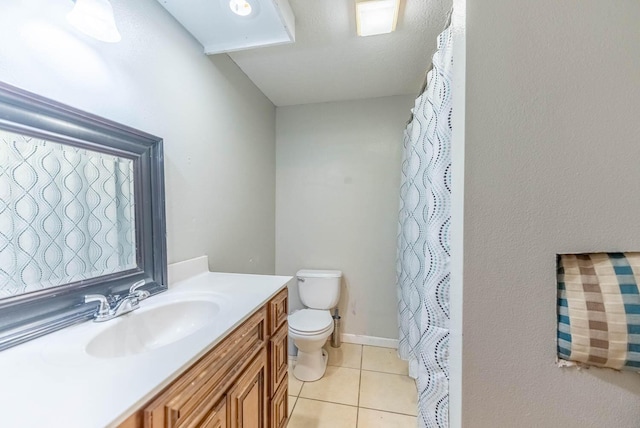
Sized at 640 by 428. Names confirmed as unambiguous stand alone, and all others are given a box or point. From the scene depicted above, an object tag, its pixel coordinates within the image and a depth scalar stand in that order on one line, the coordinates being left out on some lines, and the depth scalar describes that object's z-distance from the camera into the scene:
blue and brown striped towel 0.62
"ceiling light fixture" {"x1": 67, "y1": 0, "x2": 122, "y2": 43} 0.77
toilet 1.75
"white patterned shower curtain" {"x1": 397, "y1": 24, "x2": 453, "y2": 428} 0.96
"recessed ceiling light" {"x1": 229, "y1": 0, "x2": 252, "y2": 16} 1.17
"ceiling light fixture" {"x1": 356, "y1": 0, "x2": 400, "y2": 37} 1.23
